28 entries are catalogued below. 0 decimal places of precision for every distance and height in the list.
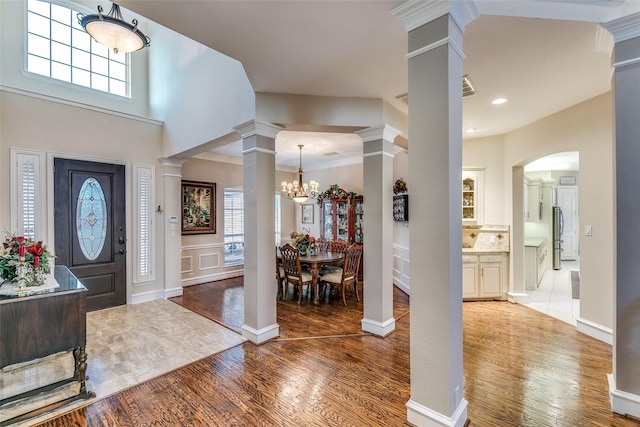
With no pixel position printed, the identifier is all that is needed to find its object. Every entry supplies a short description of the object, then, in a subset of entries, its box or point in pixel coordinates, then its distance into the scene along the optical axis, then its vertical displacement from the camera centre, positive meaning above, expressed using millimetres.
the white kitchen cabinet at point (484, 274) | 4652 -998
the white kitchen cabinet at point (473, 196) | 4957 +271
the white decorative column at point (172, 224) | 5027 -187
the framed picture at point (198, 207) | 5762 +123
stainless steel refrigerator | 7026 -675
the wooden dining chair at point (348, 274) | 4422 -978
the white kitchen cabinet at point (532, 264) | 5332 -965
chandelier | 5586 +437
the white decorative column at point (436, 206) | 1661 +38
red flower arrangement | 2266 -399
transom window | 4082 +2450
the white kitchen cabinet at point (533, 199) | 6582 +289
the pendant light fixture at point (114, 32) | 2541 +1679
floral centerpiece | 5027 -528
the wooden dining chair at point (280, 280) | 4961 -1155
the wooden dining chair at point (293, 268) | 4474 -881
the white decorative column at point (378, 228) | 3301 -183
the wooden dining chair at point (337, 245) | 6105 -704
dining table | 4508 -795
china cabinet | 6438 -158
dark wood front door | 4047 -186
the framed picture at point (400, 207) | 4457 +86
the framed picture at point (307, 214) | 7484 -37
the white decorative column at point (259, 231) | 3180 -201
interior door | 8094 -271
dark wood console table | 2006 -846
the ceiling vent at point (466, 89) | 2780 +1272
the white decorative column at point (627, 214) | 1953 -19
